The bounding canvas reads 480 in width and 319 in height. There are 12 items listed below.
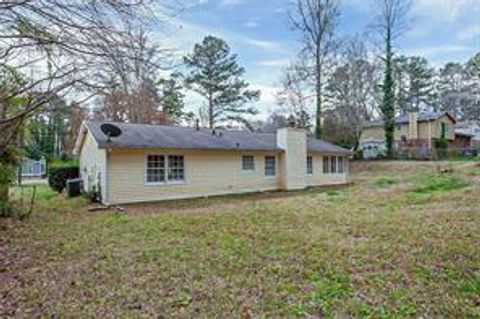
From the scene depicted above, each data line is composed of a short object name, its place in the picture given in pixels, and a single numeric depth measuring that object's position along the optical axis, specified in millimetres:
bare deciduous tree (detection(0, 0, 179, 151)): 4969
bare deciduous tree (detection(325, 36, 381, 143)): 34312
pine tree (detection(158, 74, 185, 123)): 33031
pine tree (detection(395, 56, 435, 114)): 46375
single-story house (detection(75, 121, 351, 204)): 14883
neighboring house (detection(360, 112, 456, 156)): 39094
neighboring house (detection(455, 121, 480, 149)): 47691
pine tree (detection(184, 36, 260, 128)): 34625
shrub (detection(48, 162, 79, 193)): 18500
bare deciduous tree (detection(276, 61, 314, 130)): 33188
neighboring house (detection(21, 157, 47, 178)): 34188
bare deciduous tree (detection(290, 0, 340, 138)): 30766
